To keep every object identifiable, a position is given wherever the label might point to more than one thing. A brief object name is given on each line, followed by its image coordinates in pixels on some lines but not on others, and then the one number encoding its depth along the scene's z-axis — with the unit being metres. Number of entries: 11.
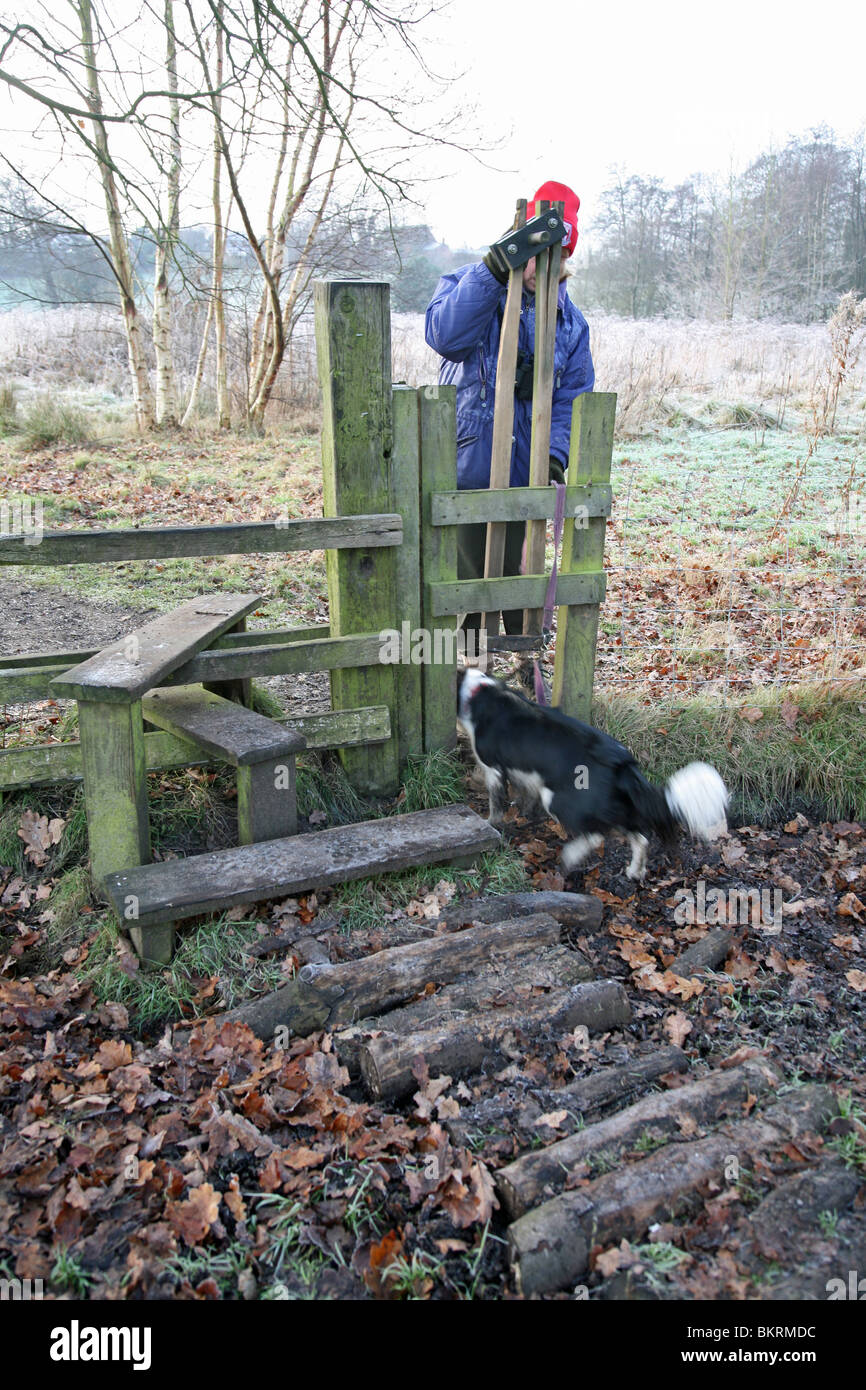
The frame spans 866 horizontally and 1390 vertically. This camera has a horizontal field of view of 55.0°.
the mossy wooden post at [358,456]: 3.90
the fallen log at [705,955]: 3.57
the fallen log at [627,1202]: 2.11
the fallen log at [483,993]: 2.94
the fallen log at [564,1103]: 2.59
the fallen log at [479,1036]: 2.76
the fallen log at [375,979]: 3.05
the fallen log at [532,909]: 3.63
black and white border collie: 3.83
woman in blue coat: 4.41
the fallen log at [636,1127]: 2.30
